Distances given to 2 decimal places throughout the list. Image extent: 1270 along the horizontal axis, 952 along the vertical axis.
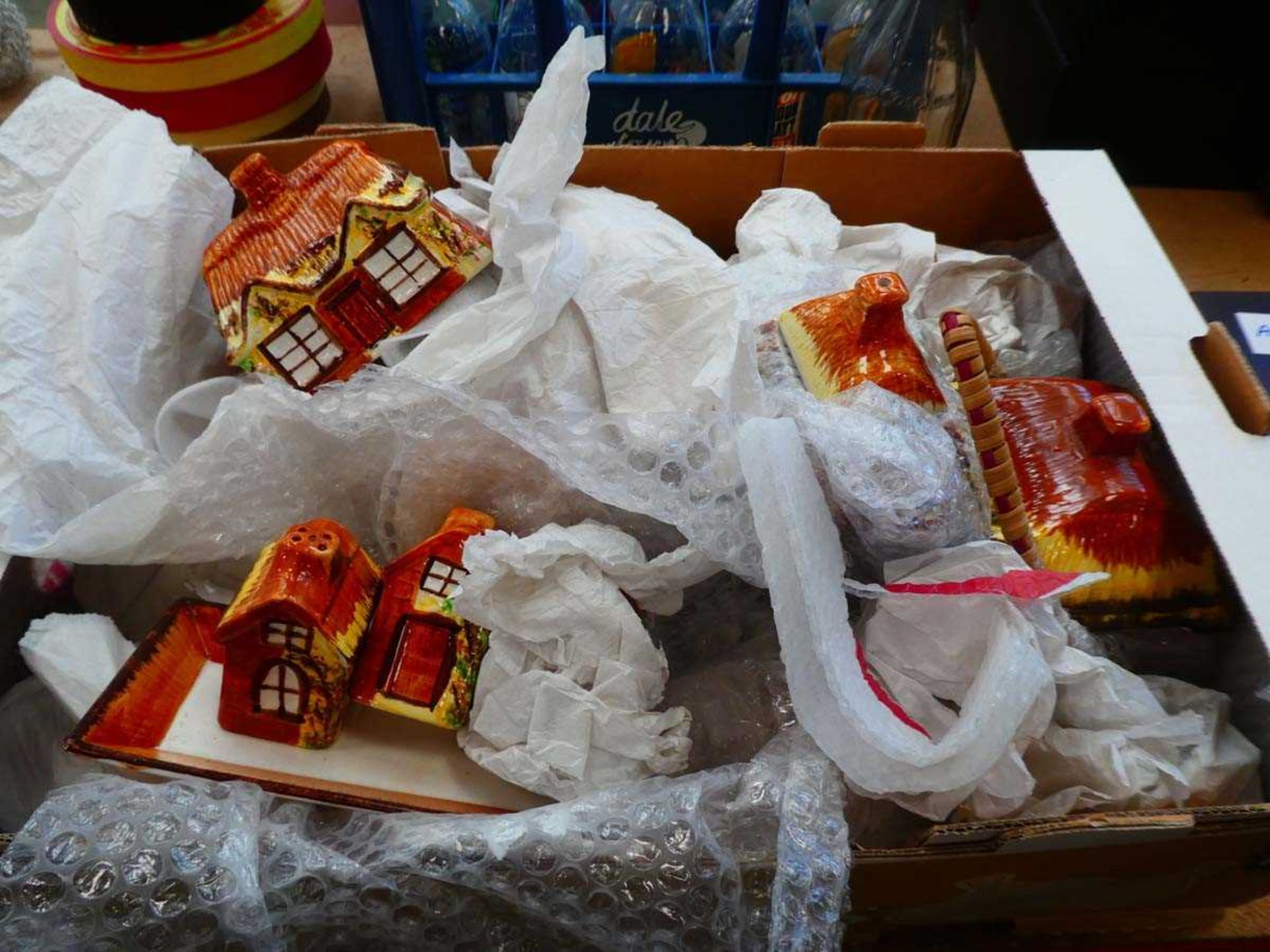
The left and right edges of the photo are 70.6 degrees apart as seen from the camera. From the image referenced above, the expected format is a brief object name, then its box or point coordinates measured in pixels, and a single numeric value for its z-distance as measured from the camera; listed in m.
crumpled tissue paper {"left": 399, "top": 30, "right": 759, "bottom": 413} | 0.63
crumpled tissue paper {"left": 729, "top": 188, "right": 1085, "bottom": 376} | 0.73
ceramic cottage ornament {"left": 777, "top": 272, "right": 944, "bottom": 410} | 0.54
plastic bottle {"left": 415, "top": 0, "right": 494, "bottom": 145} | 1.04
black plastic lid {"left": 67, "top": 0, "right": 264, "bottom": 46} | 0.94
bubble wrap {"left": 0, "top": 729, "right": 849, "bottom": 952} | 0.44
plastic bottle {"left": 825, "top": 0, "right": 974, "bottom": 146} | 1.02
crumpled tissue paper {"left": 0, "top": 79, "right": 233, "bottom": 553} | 0.58
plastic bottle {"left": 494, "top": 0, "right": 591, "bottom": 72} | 1.06
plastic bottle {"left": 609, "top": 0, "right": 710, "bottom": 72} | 1.01
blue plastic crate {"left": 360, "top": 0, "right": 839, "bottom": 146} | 0.95
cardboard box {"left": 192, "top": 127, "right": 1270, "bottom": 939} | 0.49
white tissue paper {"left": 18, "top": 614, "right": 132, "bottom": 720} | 0.54
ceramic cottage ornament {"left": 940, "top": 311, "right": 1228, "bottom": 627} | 0.56
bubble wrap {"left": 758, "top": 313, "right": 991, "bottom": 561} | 0.49
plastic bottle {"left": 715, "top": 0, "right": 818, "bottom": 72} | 1.05
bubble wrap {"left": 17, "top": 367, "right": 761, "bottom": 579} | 0.54
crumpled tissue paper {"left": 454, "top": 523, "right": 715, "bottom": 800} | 0.50
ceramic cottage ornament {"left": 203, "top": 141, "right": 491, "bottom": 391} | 0.64
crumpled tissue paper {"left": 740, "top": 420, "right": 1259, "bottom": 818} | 0.45
